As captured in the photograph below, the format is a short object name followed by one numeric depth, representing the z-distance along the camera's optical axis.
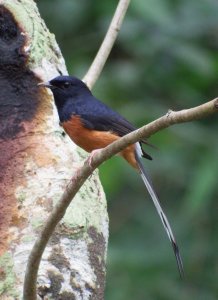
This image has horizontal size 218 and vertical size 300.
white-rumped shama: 10.09
